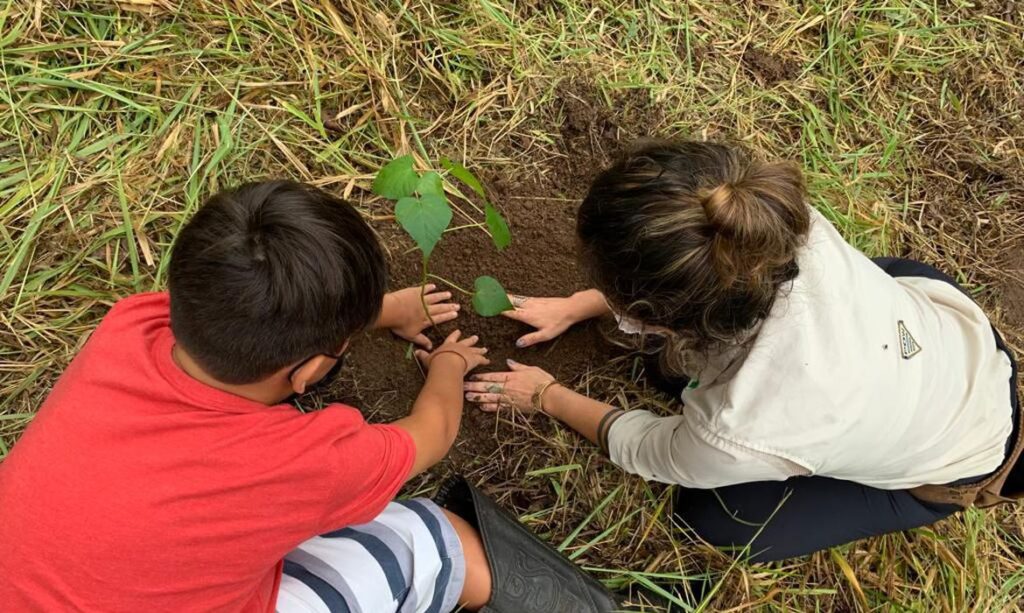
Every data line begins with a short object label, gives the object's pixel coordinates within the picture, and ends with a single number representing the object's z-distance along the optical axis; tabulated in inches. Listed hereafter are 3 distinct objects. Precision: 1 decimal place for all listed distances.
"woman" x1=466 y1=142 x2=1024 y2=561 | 39.9
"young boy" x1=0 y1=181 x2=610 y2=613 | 38.1
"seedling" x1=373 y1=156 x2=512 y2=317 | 44.6
